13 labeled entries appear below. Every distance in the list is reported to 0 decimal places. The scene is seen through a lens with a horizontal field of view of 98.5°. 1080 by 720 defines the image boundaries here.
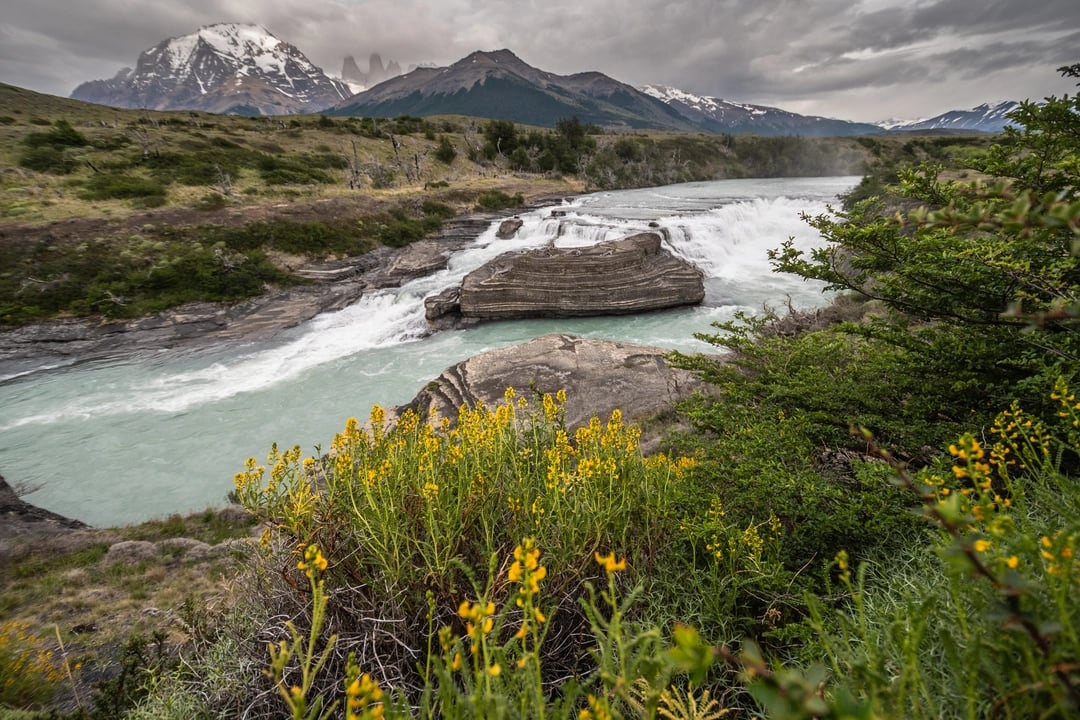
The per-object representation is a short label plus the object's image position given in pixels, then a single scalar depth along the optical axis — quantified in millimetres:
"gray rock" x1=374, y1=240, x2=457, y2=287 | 23578
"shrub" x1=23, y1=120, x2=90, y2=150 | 31812
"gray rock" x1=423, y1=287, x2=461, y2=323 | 19453
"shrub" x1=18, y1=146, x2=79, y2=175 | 28812
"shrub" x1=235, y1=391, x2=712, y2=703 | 2561
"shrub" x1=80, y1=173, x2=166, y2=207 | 26625
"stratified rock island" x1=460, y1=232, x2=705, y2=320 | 19250
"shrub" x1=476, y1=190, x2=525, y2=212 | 38250
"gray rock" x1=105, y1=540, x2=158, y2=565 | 7270
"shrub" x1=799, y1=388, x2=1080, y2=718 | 988
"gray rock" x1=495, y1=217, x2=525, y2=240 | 29219
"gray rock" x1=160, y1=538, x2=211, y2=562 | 7225
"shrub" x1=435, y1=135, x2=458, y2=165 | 53938
